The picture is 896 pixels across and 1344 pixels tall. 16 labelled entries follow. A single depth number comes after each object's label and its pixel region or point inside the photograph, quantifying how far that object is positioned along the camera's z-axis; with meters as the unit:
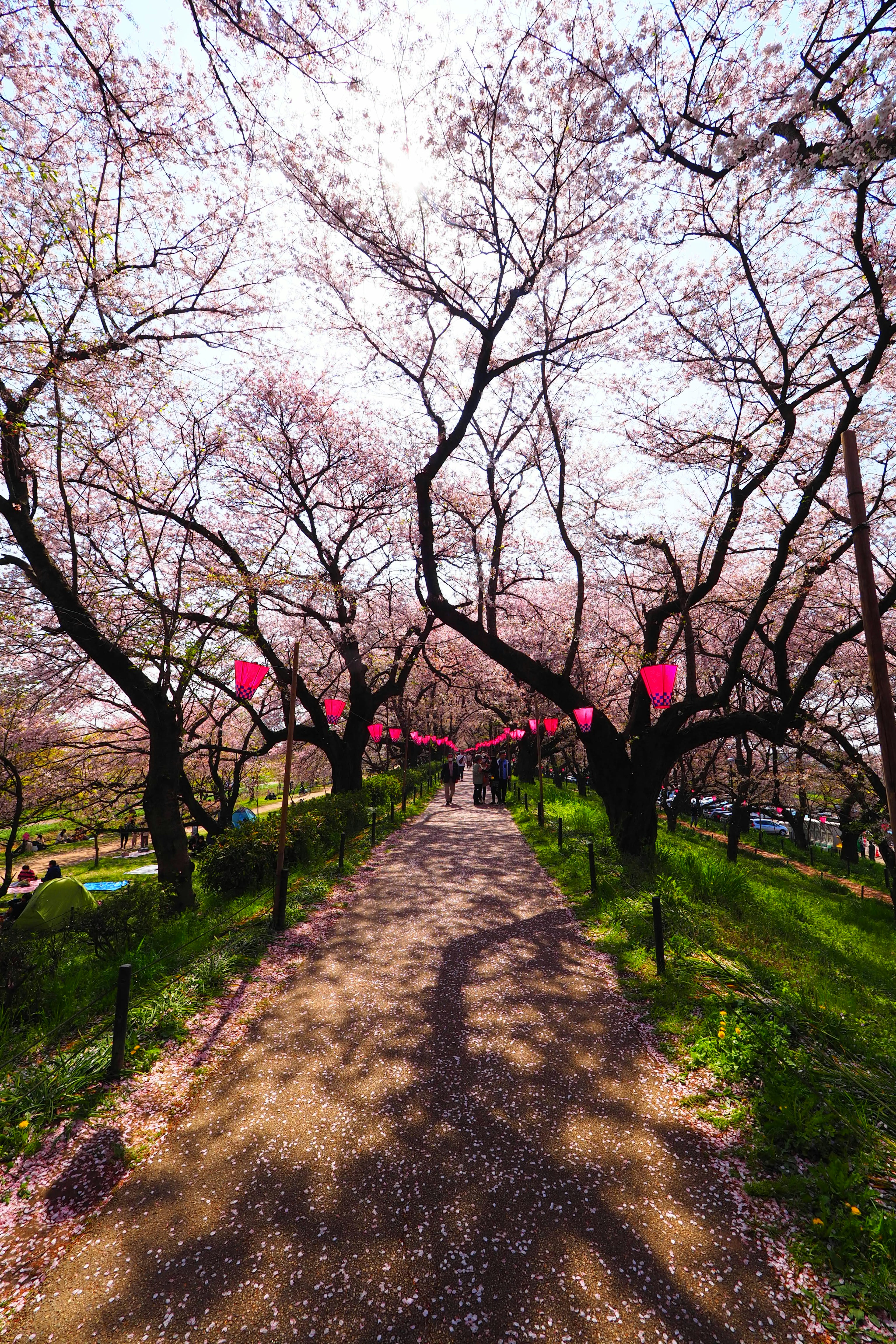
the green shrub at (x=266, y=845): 9.53
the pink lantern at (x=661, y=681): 8.89
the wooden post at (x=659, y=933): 6.15
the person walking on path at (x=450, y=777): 23.01
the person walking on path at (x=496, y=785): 24.06
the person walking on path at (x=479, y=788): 23.56
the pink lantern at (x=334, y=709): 13.51
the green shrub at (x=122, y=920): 6.62
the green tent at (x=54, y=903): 9.21
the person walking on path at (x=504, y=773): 24.17
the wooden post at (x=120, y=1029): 4.33
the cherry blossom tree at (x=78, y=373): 6.12
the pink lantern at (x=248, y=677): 8.02
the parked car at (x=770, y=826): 36.38
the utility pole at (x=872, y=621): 3.29
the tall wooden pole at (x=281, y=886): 7.41
